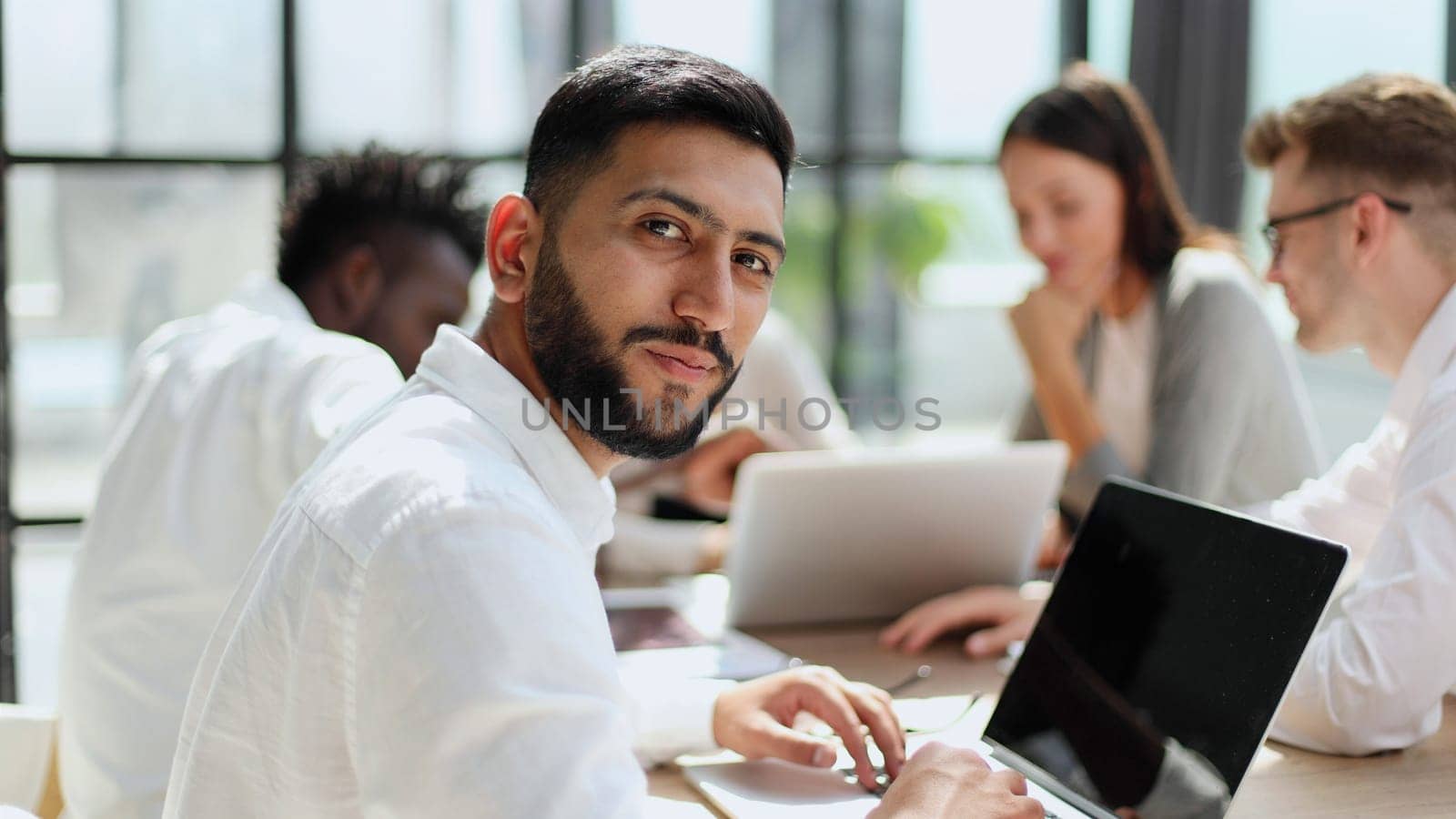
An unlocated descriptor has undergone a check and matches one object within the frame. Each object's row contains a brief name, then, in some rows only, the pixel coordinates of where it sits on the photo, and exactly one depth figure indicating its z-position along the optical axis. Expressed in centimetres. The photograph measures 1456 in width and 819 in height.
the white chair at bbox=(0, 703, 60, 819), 200
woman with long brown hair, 272
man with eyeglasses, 191
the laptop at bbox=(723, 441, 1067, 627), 226
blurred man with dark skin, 208
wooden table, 185
